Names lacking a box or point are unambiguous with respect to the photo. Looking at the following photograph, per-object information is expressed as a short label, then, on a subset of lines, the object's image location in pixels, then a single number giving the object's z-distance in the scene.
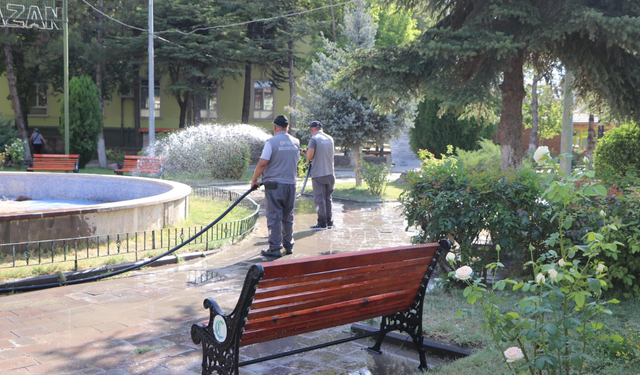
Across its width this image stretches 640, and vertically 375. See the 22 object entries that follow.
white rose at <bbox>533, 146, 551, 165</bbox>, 3.18
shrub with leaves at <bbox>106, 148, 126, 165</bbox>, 30.38
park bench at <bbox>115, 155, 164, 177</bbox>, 18.80
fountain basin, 7.80
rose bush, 2.89
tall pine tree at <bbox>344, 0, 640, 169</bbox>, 9.85
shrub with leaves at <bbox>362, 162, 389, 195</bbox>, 17.27
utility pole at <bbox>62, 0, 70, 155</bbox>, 20.09
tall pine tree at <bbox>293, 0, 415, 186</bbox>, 18.05
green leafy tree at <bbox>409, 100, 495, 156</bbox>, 25.94
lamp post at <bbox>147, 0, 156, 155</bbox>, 23.60
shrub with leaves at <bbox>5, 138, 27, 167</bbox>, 23.22
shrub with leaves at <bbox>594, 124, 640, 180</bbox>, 15.02
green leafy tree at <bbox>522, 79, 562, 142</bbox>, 38.62
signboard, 19.60
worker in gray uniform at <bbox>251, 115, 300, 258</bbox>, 8.39
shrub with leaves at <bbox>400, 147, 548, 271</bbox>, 6.20
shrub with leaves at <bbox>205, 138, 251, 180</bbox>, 20.66
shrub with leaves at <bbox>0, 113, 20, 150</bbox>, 25.47
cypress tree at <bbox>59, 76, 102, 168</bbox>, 25.50
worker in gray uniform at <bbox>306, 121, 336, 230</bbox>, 10.69
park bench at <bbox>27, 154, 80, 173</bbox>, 18.42
